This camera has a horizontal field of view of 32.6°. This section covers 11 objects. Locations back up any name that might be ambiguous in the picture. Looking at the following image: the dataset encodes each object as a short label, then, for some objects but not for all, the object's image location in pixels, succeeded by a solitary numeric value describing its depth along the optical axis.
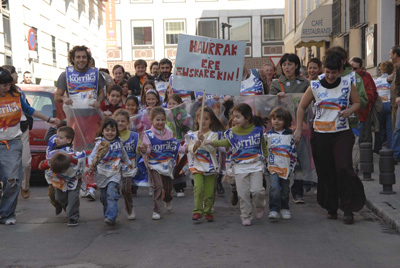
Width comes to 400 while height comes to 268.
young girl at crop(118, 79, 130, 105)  11.91
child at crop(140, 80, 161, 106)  10.77
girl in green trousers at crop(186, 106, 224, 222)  7.71
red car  11.21
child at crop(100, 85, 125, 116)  10.29
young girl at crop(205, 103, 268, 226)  7.55
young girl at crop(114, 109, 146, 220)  7.95
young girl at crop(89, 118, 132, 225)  7.53
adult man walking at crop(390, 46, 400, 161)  11.56
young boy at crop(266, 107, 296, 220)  7.88
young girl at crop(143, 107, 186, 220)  8.12
